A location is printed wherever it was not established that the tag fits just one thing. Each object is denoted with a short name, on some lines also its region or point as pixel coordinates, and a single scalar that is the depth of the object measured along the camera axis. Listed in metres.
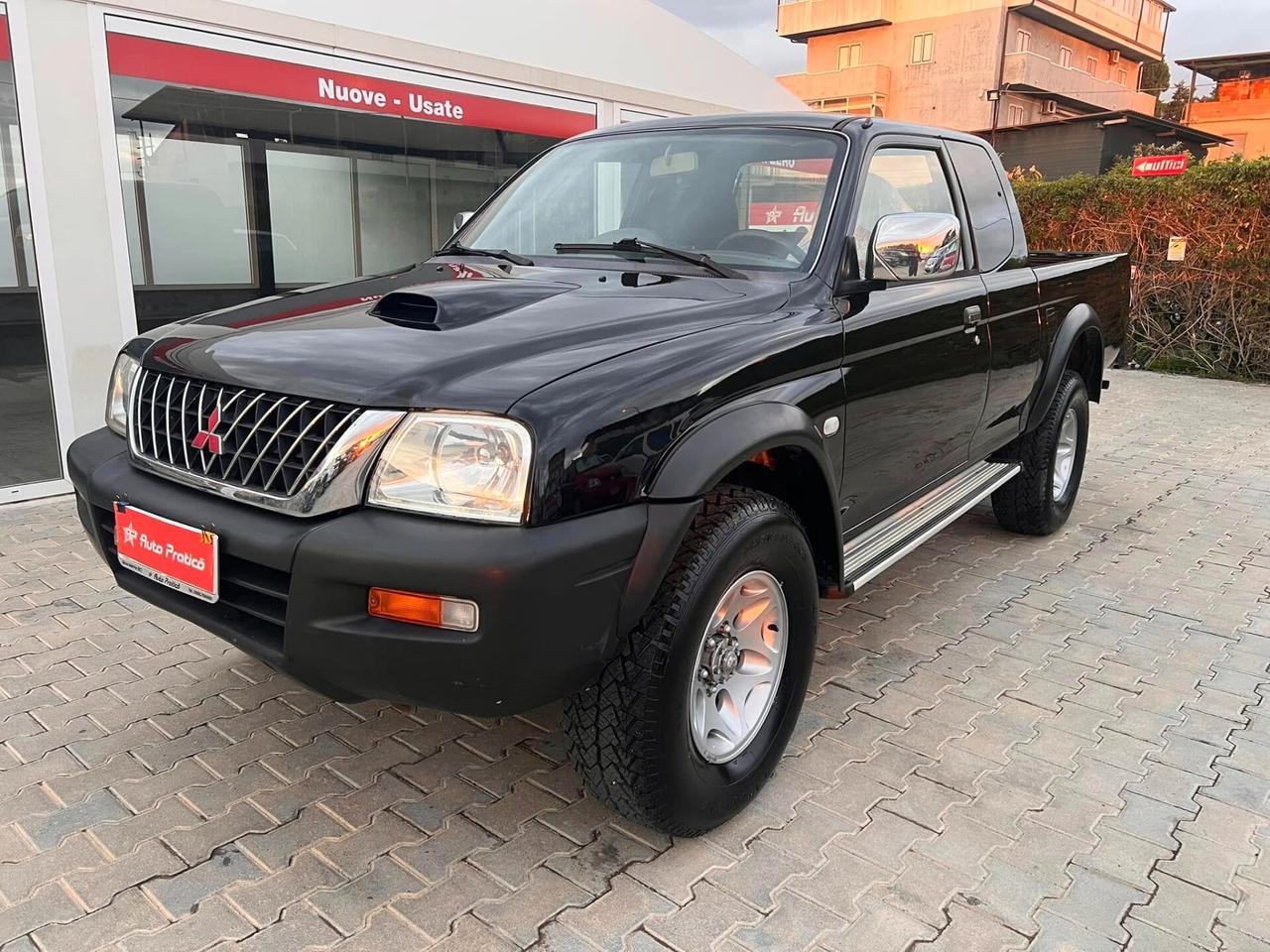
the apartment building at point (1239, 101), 35.50
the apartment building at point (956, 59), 40.66
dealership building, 5.07
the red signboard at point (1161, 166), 11.93
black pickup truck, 1.89
